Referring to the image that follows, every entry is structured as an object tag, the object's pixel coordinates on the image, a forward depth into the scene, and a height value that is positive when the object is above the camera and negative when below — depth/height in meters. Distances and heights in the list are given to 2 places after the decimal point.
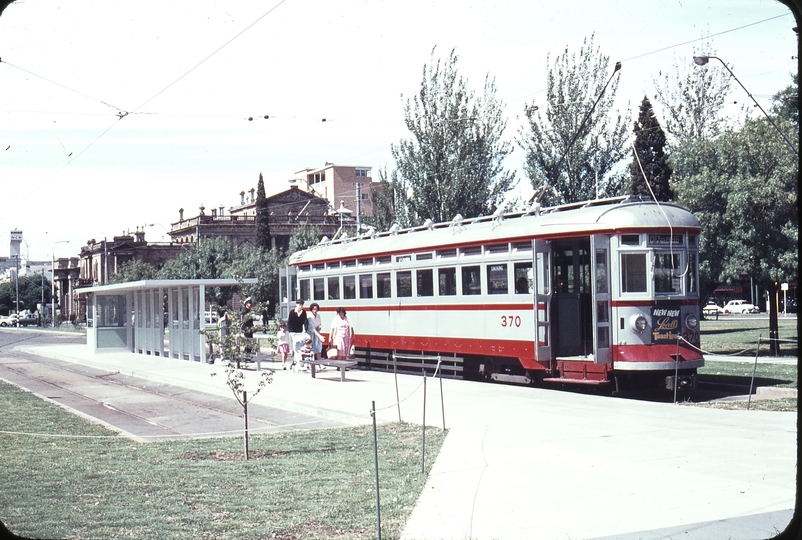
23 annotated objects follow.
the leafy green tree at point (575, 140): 31.88 +5.06
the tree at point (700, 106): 44.12 +8.49
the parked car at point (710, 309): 83.78 -2.33
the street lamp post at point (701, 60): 21.16 +5.11
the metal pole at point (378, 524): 6.78 -1.69
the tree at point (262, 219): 79.94 +6.47
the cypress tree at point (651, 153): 46.72 +6.75
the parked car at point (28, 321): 103.34 -2.37
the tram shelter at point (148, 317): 29.16 -0.72
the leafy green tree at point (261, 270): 58.59 +1.62
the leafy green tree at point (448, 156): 32.75 +4.72
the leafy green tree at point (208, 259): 69.31 +2.72
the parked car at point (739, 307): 86.12 -2.19
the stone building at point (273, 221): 88.06 +7.18
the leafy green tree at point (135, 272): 78.69 +2.12
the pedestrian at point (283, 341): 26.34 -1.36
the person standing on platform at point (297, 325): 23.16 -0.79
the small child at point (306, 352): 23.55 -1.48
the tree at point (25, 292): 118.38 +0.91
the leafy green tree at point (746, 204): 25.84 +2.25
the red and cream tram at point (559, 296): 16.39 -0.15
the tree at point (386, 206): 33.69 +3.18
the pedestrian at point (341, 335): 22.12 -1.01
